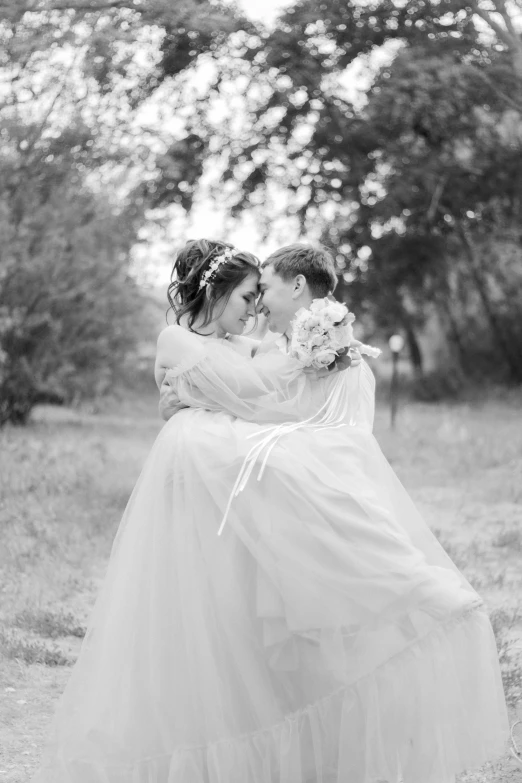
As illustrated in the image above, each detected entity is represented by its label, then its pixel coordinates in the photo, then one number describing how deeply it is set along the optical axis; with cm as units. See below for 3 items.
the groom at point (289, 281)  376
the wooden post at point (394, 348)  1595
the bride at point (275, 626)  324
